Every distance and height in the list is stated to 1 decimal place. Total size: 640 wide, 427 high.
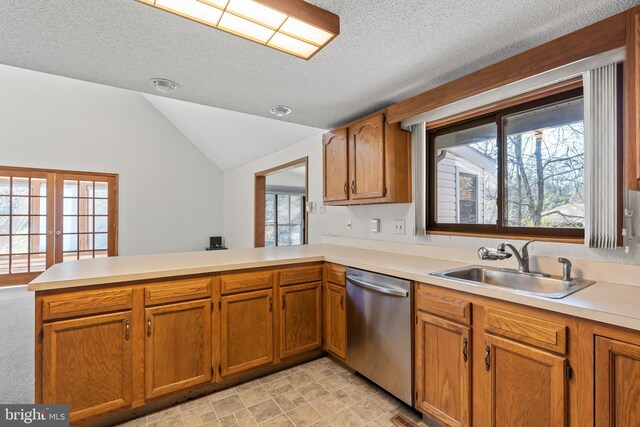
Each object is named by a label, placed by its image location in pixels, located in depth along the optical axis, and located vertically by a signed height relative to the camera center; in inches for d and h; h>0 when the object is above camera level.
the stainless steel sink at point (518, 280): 58.0 -14.1
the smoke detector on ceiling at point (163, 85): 81.5 +36.3
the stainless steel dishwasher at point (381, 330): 71.6 -30.0
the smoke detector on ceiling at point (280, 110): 102.5 +36.8
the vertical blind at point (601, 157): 57.0 +11.3
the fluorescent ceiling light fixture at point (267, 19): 50.7 +35.6
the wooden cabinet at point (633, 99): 47.2 +18.5
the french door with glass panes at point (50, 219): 201.5 -3.1
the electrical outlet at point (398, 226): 102.5 -3.8
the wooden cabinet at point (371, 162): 94.1 +17.7
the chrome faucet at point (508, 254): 67.2 -8.9
